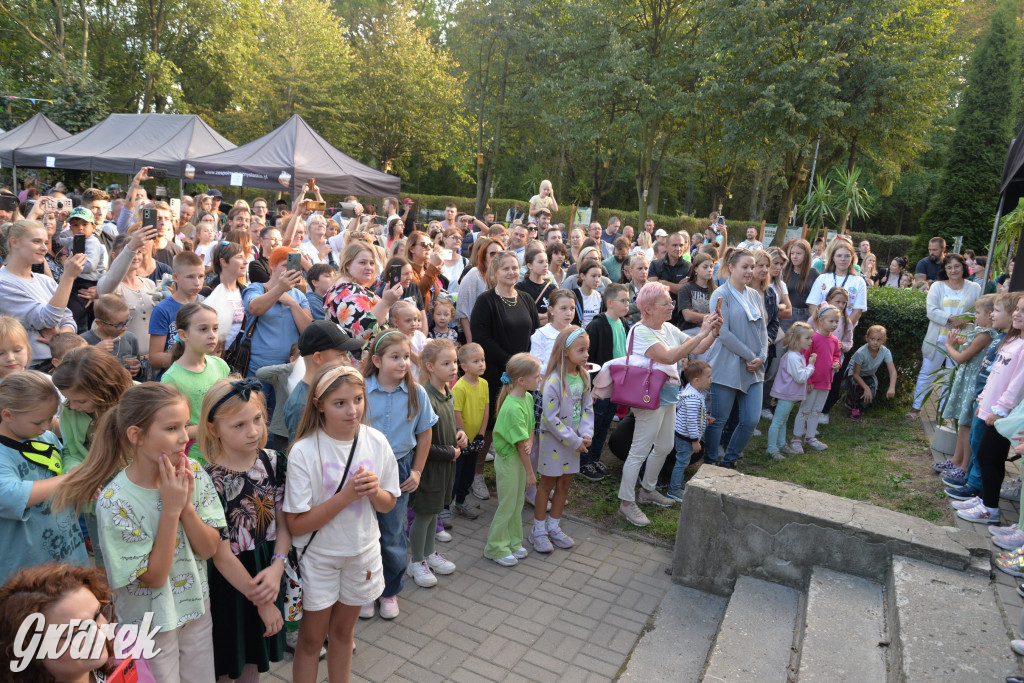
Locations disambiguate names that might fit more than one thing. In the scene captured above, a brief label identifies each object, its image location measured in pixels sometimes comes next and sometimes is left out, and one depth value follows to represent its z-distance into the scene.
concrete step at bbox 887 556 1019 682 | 2.94
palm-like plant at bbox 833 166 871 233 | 17.25
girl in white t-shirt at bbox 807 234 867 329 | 7.63
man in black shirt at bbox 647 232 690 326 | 7.46
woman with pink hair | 5.05
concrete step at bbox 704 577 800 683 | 3.43
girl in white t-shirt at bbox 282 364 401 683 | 2.80
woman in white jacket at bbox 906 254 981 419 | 7.67
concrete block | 3.93
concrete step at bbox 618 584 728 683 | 3.61
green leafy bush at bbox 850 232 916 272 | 29.25
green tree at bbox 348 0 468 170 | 33.66
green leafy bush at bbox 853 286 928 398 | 8.29
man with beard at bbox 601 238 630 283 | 8.03
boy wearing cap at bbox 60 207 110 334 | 5.58
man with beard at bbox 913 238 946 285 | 10.84
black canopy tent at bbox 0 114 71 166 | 19.59
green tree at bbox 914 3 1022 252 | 24.31
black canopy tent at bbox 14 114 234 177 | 16.62
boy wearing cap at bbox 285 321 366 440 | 3.53
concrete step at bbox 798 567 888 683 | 3.23
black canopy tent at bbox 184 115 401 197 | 14.83
